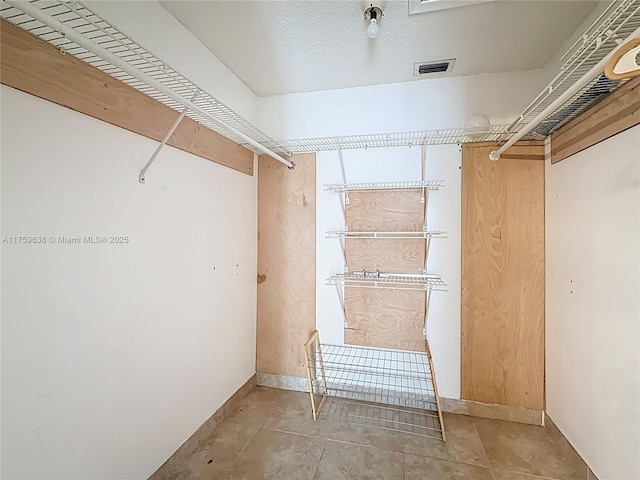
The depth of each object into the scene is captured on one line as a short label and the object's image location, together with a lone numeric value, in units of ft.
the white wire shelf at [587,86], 3.45
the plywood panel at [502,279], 6.91
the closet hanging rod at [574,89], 3.01
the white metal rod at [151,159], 4.68
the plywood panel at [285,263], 8.31
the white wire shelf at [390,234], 7.25
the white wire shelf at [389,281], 7.25
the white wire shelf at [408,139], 6.64
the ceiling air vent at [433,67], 6.73
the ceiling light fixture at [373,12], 5.01
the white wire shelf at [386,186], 7.33
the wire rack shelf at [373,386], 7.11
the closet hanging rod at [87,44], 2.32
